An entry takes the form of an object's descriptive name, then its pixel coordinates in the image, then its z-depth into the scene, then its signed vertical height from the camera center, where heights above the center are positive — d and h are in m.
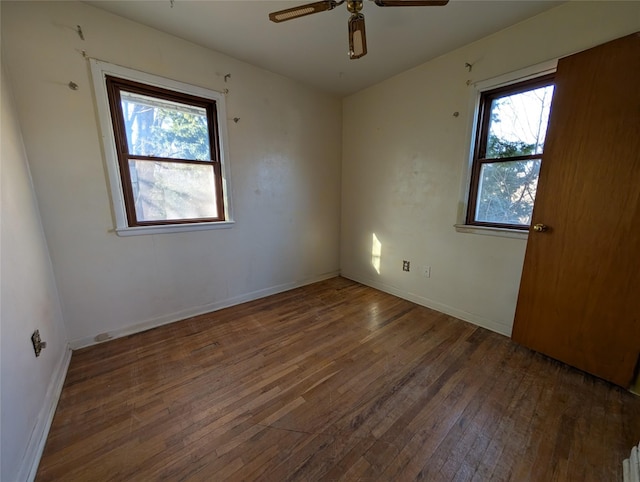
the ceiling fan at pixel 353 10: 1.31 +0.98
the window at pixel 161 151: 1.96 +0.36
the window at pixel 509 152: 1.94 +0.32
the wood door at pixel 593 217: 1.48 -0.18
